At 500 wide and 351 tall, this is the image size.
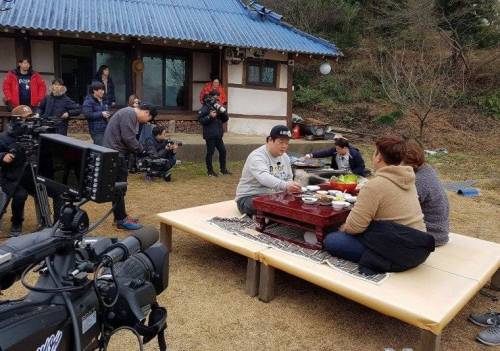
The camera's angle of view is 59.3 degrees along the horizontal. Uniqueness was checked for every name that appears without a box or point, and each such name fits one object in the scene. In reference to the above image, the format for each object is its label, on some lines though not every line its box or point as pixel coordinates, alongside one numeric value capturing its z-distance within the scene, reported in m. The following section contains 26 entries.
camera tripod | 3.97
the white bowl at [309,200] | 3.62
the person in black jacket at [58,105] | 6.02
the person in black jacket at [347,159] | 6.50
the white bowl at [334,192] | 3.92
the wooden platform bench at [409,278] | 2.47
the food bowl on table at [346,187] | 4.23
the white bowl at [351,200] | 3.69
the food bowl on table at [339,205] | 3.46
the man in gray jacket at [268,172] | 3.90
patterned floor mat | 2.98
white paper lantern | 12.16
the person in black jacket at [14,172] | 4.06
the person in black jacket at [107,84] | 7.98
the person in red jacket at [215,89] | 8.52
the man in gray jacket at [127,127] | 4.43
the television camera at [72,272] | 1.33
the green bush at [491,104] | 13.85
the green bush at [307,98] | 15.47
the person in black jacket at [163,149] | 7.25
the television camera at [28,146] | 3.96
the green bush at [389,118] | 13.90
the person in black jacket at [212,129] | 7.38
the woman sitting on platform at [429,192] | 3.27
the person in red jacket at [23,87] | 7.15
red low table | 3.32
